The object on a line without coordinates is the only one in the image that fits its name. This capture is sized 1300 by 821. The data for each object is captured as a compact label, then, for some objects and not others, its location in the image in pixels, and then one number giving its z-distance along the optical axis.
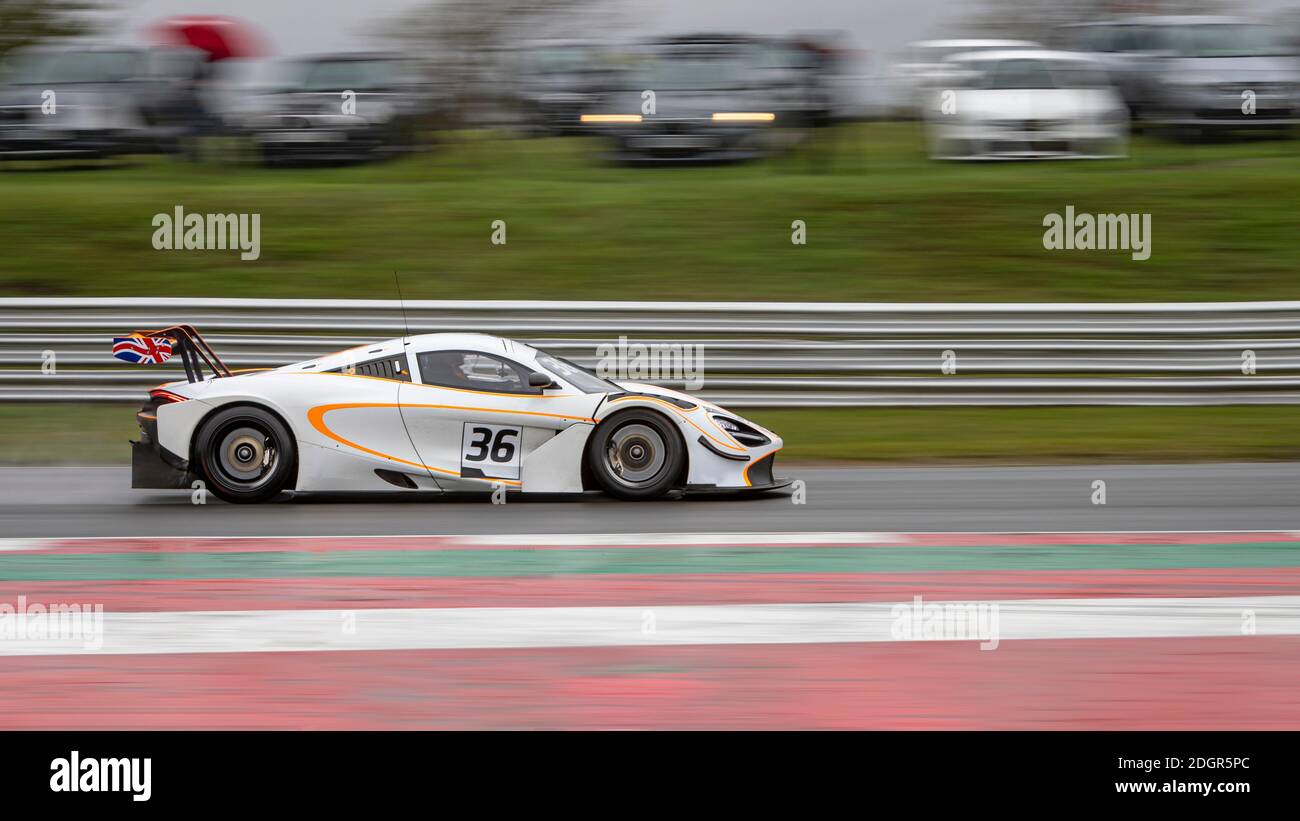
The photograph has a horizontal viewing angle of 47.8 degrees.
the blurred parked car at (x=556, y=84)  18.34
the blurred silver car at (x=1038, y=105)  15.98
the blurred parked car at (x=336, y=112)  16.34
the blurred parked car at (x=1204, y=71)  16.64
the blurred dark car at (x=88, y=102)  15.83
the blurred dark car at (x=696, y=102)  15.80
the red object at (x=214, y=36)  18.23
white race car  8.41
